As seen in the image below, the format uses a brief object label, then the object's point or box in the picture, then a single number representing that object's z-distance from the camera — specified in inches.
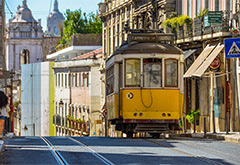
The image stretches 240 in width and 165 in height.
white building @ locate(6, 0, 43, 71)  5679.1
